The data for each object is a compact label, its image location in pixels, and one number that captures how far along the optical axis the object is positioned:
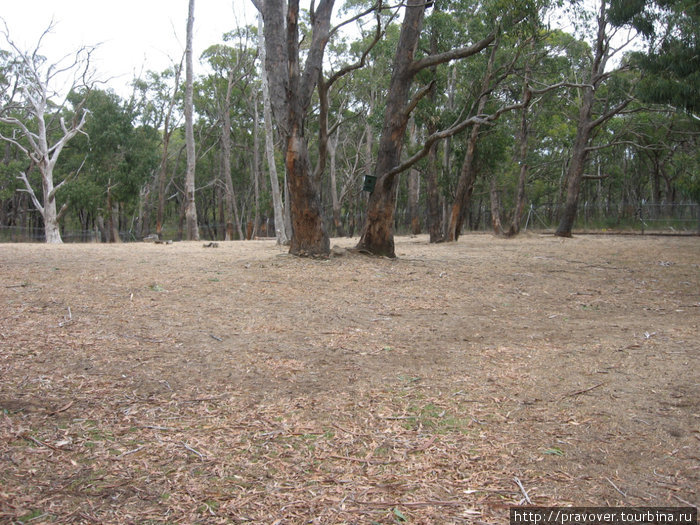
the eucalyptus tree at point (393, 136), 8.97
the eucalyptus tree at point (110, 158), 28.52
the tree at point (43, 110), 21.67
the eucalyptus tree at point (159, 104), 27.70
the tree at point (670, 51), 11.13
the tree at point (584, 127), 17.09
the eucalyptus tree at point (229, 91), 27.55
